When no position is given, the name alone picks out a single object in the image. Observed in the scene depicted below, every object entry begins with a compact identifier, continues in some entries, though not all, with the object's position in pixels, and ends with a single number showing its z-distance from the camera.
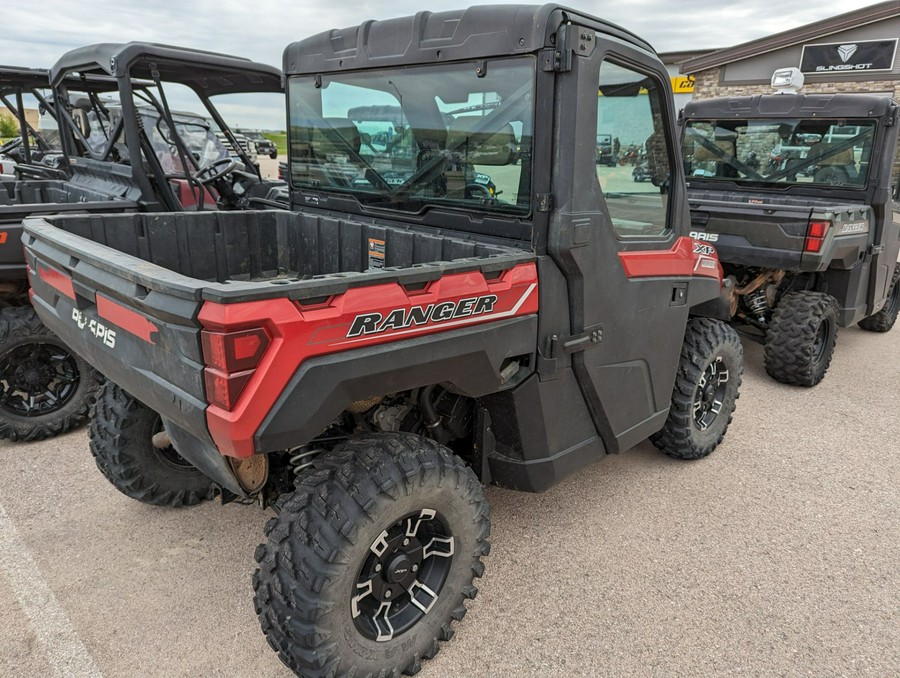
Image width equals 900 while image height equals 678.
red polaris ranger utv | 1.84
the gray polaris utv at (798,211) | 4.77
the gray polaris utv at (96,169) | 3.82
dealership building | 15.35
